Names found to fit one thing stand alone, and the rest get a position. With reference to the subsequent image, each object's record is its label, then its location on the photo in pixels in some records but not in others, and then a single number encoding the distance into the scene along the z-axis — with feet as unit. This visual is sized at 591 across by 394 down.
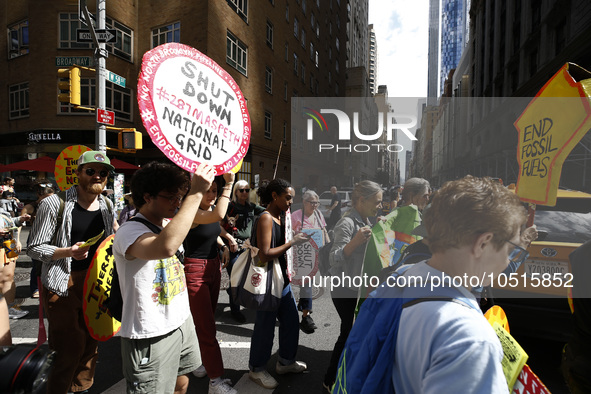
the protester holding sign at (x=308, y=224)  13.01
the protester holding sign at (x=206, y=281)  9.05
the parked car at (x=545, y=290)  10.08
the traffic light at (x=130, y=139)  23.35
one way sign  25.22
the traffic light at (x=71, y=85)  24.13
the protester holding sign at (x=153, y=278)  5.82
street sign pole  26.40
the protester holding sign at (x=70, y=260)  8.07
